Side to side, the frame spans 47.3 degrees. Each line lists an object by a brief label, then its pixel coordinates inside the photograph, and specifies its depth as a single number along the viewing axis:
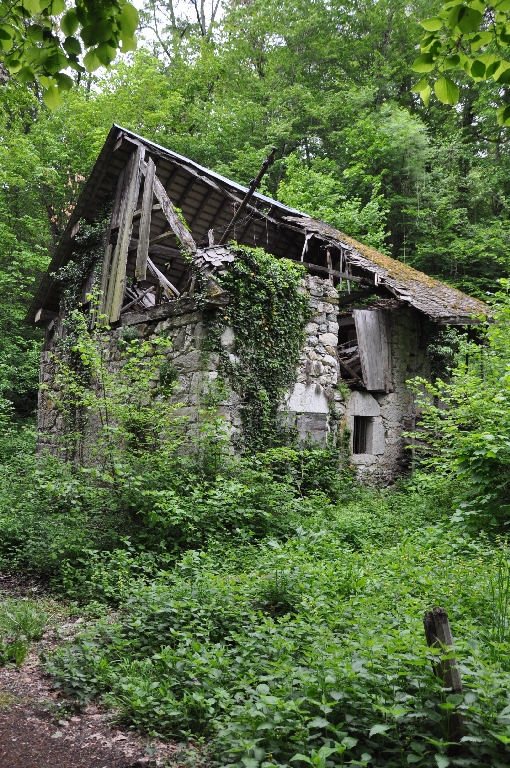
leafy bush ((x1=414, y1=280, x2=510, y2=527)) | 6.51
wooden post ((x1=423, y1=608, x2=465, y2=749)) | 2.53
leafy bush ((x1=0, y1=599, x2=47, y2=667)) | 4.04
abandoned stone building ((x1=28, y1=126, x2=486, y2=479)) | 9.01
